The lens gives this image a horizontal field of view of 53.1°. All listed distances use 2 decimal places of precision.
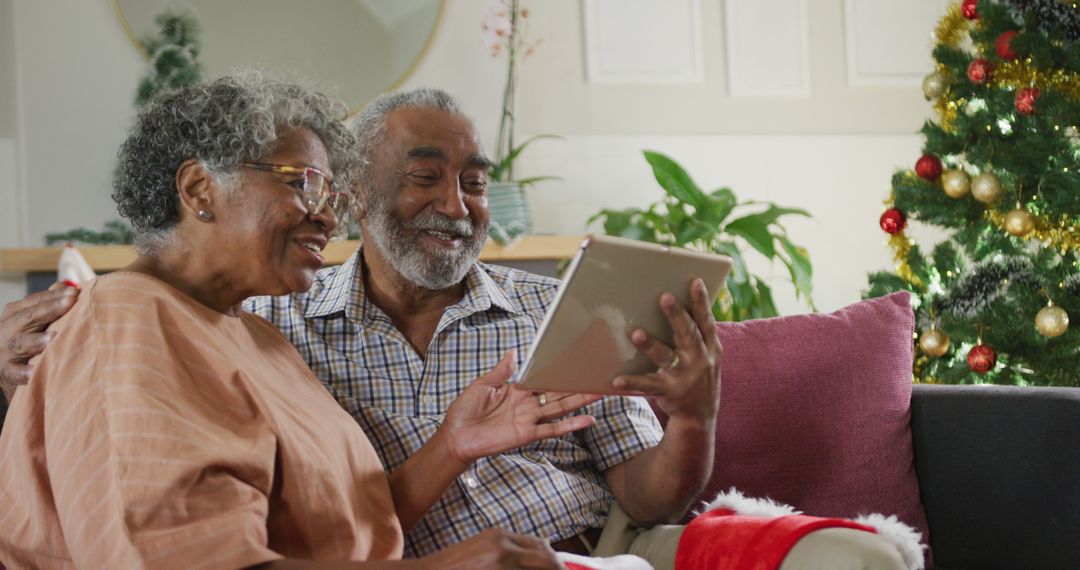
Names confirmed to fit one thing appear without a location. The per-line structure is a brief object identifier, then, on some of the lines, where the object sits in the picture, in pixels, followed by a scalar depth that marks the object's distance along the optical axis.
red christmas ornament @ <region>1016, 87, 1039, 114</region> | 2.51
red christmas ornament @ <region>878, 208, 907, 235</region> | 2.81
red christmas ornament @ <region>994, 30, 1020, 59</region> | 2.56
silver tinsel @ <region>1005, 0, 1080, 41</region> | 2.51
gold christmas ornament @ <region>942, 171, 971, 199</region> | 2.68
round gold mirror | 3.43
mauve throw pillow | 1.91
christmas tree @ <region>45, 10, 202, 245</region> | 3.22
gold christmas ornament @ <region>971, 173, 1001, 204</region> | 2.61
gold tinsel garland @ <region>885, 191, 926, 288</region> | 2.84
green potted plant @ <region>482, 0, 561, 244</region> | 3.35
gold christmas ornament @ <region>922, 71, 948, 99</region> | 2.80
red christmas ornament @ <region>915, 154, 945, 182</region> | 2.76
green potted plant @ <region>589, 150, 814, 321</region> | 3.40
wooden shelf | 3.08
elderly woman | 1.04
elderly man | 1.66
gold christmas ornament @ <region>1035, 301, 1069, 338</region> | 2.47
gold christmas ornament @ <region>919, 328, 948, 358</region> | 2.71
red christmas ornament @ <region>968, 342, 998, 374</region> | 2.61
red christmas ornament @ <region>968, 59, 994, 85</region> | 2.65
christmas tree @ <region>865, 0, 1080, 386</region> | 2.52
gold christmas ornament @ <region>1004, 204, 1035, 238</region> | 2.55
